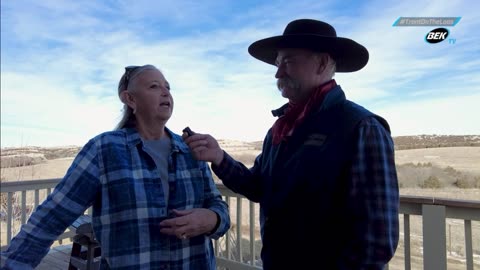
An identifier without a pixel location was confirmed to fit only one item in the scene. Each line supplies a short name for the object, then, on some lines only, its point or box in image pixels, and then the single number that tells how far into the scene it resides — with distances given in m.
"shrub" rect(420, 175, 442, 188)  11.92
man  0.86
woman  1.11
